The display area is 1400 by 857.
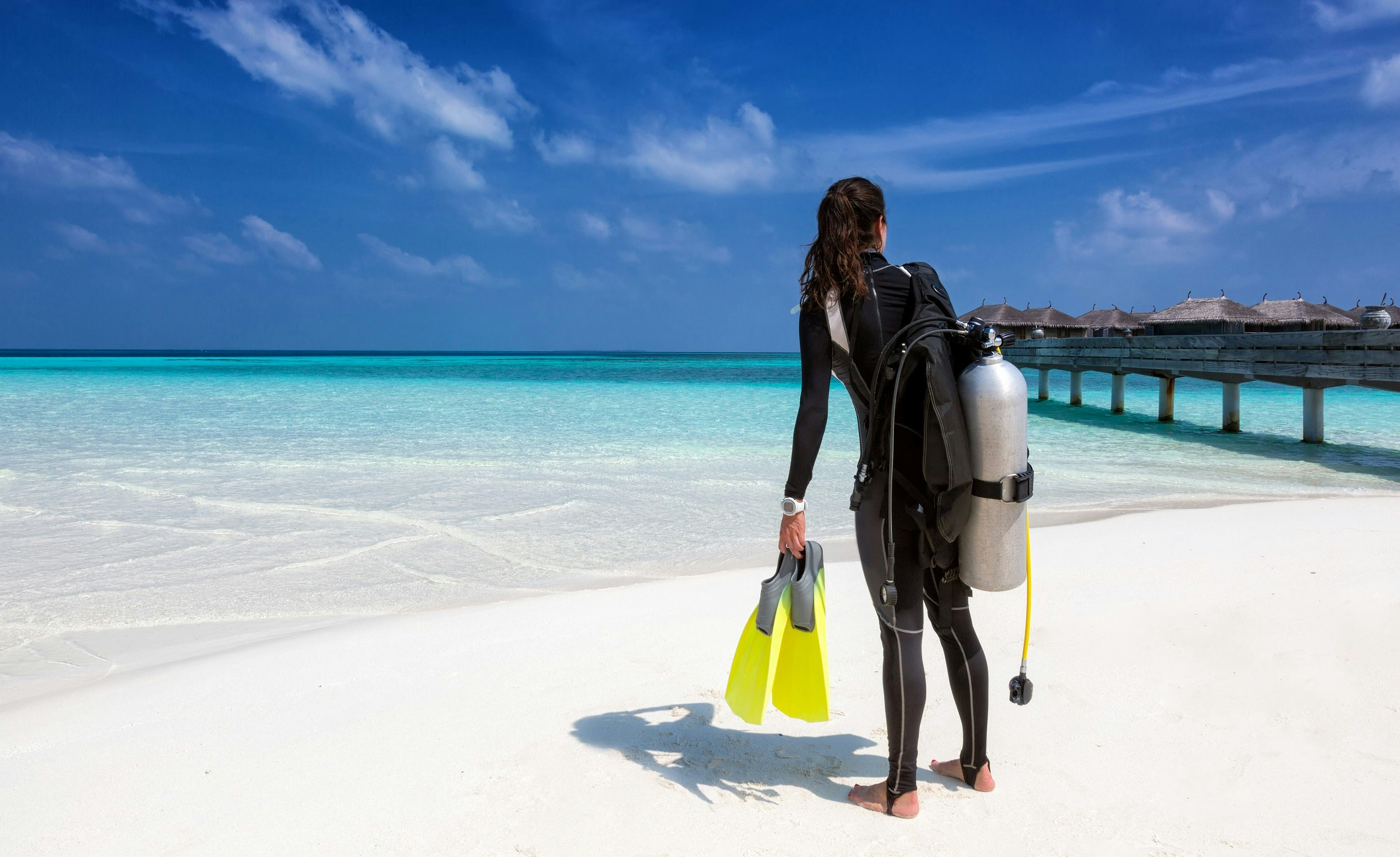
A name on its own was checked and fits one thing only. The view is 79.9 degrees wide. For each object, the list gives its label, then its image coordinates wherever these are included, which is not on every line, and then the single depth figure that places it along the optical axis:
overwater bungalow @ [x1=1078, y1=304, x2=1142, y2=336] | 37.59
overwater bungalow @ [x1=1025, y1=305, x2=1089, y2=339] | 37.78
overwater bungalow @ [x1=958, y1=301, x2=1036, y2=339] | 37.09
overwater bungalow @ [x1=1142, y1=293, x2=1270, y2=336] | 30.58
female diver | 2.25
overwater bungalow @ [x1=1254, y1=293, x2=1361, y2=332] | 29.66
